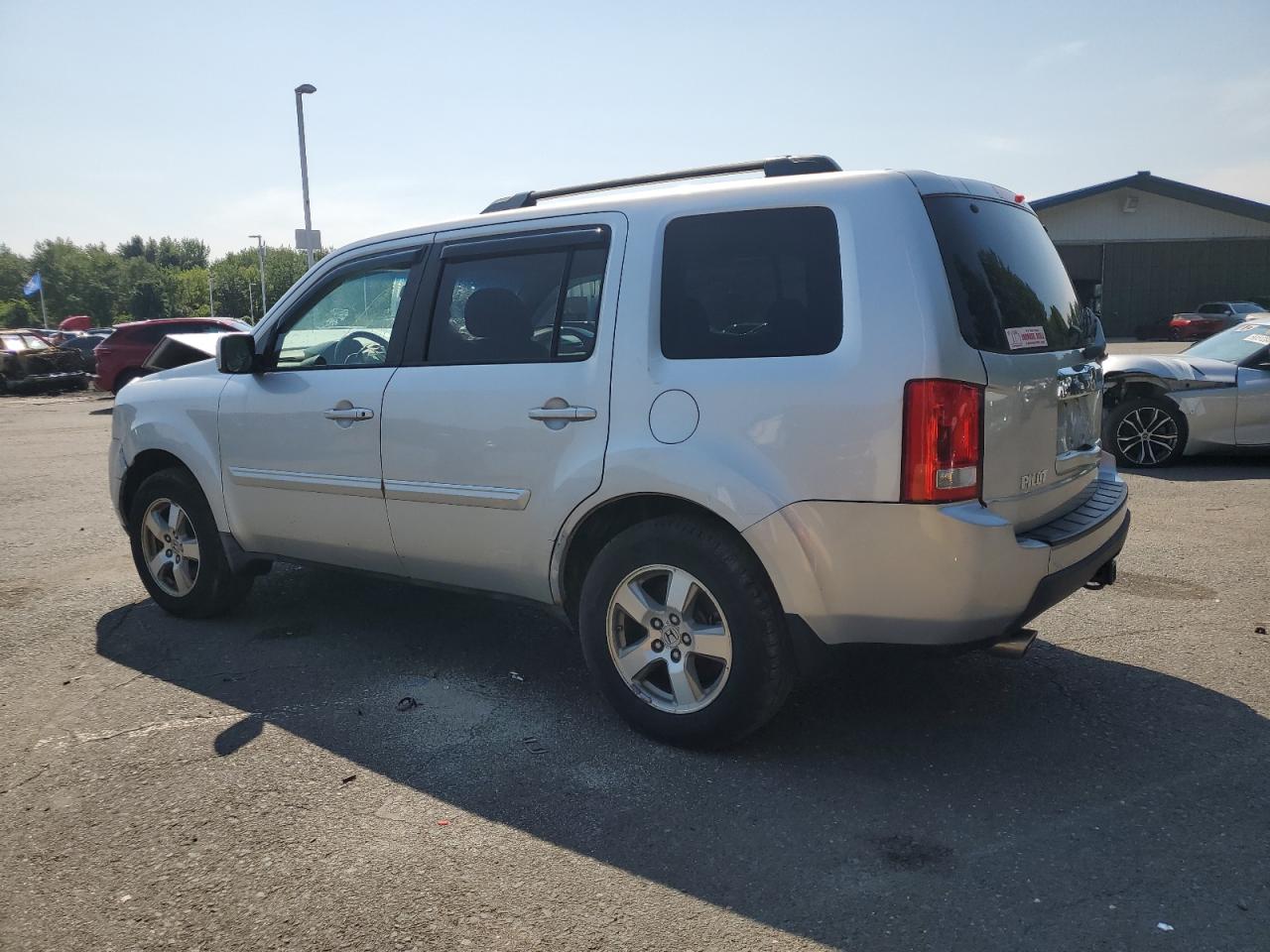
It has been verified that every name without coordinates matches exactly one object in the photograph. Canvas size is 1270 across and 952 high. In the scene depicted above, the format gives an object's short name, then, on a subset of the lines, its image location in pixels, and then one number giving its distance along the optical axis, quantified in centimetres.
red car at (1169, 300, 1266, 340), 3253
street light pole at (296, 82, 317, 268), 2539
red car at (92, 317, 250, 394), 2062
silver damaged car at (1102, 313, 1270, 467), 905
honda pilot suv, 314
